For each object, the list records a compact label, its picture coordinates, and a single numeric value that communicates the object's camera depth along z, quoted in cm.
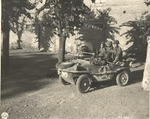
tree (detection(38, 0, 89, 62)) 901
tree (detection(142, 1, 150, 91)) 759
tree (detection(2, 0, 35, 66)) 830
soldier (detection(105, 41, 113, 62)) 816
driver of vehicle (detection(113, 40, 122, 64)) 804
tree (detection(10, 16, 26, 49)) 1892
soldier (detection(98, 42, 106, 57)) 817
